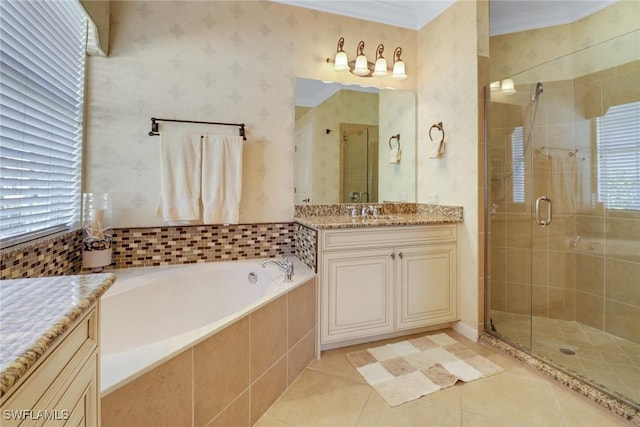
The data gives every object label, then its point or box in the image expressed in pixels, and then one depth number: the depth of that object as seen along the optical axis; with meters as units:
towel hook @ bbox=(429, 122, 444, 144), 2.49
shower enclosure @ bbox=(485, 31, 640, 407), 2.05
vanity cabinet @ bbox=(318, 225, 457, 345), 2.01
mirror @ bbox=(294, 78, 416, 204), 2.50
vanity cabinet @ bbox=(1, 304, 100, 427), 0.48
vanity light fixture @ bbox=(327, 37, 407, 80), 2.48
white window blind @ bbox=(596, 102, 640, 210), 1.97
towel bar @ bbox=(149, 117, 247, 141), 2.13
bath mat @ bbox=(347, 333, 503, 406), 1.70
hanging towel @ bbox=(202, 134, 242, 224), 2.19
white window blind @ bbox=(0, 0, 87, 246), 1.32
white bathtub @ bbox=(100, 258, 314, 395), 1.62
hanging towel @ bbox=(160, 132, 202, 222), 2.12
